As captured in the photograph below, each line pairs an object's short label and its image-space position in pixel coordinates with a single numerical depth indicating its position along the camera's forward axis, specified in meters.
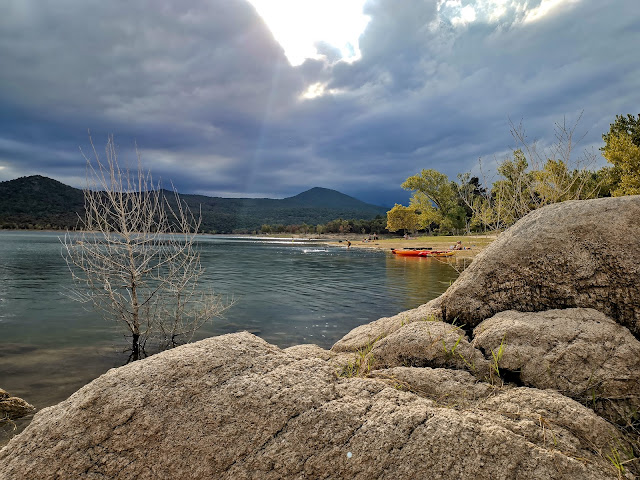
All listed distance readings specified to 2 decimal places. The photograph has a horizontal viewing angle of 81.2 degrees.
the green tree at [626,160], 25.56
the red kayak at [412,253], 47.38
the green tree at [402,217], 102.25
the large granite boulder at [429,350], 3.65
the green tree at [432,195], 84.31
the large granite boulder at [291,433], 2.50
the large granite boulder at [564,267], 3.83
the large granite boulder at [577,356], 3.16
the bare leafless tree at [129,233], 8.93
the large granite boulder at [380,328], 5.12
